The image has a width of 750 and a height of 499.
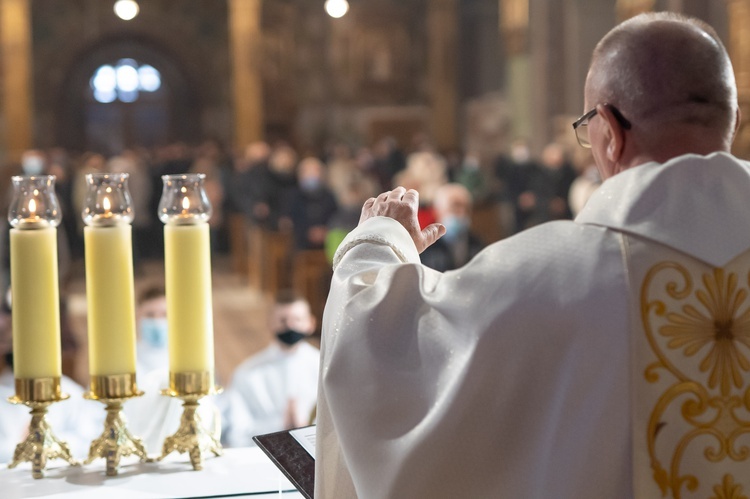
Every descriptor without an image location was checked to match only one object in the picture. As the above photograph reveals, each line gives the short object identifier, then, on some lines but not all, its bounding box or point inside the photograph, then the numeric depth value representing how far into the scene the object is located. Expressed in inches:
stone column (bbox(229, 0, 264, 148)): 837.8
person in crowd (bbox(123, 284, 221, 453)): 126.4
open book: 70.5
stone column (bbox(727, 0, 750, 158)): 397.1
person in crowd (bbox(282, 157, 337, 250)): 464.1
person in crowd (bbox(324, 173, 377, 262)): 396.2
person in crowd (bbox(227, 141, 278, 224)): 565.6
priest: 60.3
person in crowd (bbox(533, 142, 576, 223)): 571.5
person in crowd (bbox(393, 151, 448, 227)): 440.1
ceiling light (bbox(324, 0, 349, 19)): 854.5
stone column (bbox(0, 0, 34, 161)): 800.3
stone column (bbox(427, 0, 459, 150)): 931.3
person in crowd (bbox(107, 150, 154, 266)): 645.9
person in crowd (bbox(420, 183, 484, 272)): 340.5
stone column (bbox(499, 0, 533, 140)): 765.9
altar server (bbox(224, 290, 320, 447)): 267.9
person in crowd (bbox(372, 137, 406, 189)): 701.9
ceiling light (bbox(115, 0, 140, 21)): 807.1
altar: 75.1
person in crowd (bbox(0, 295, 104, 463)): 205.5
